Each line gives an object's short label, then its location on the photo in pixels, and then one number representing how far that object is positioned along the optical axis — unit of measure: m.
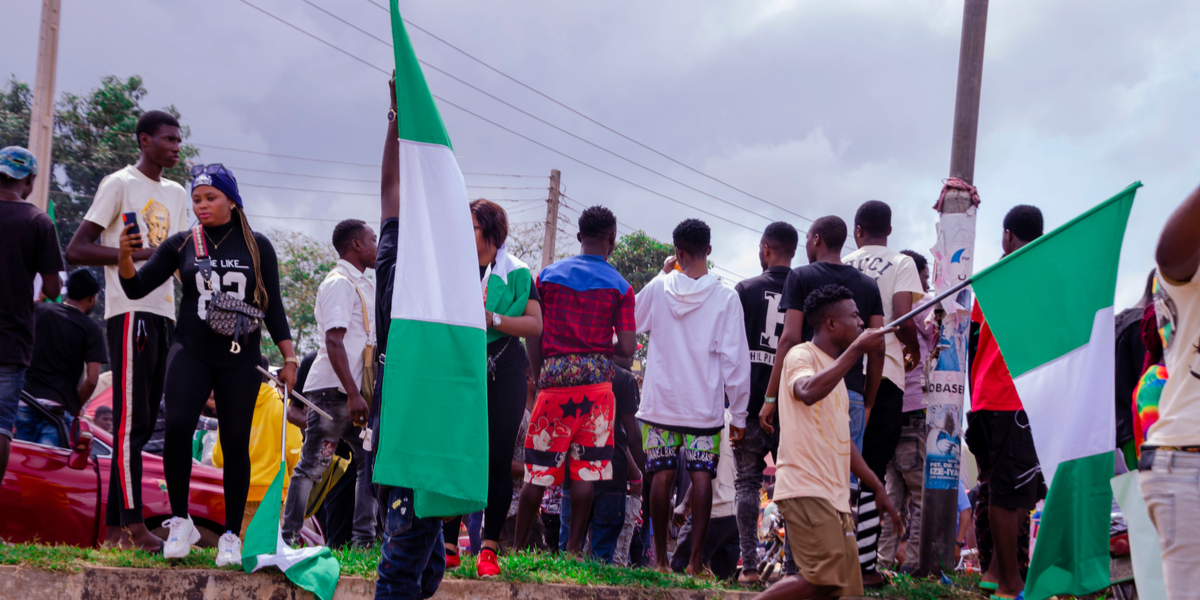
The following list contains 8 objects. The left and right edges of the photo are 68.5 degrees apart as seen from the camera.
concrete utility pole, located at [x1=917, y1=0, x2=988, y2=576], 6.02
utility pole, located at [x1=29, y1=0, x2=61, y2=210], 10.71
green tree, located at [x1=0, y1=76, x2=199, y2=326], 22.00
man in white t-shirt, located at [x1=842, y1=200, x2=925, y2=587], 5.81
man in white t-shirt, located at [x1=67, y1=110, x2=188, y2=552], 4.80
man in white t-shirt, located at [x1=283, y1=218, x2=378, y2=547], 5.94
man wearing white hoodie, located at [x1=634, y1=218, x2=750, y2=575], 5.86
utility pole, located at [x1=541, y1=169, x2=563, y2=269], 26.61
